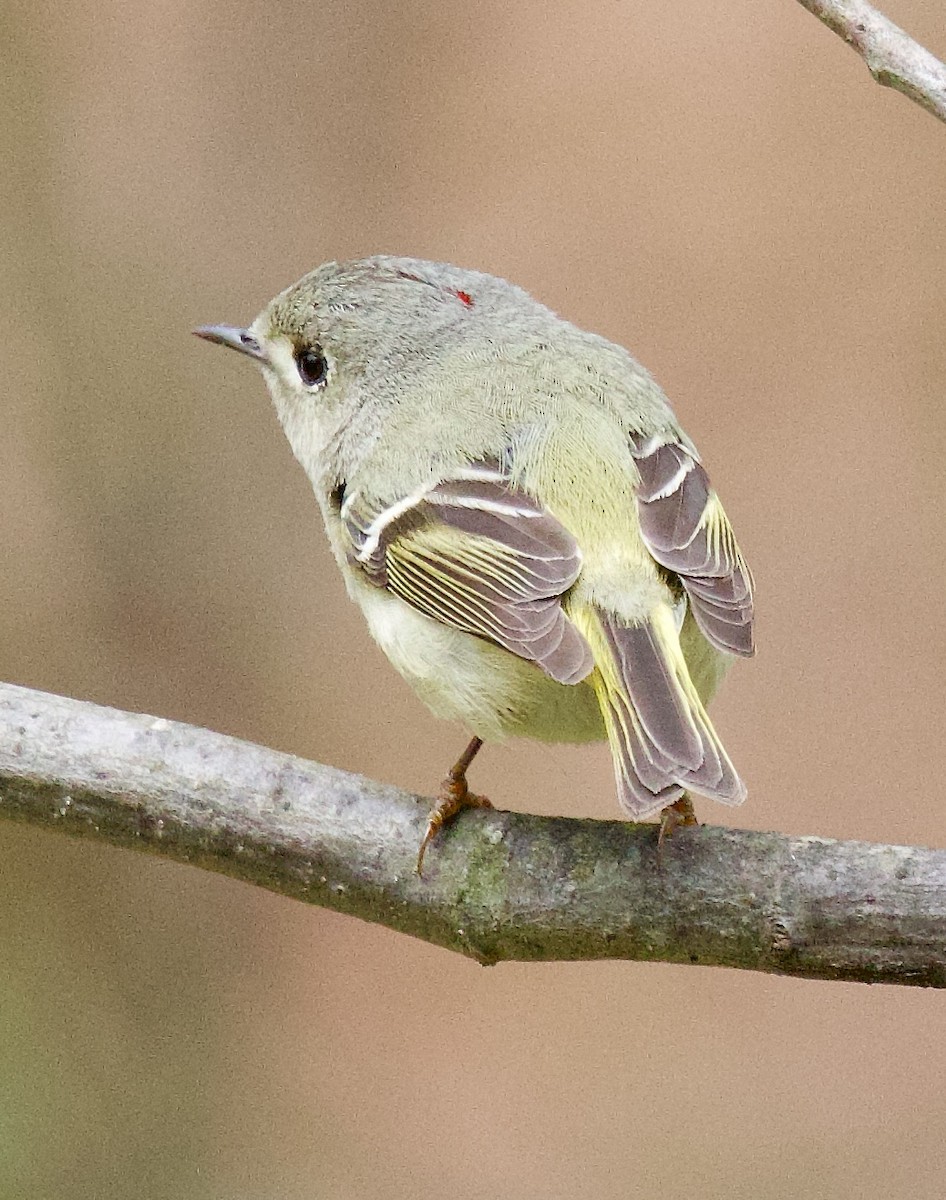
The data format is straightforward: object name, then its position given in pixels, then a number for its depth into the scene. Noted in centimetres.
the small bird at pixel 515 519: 415
